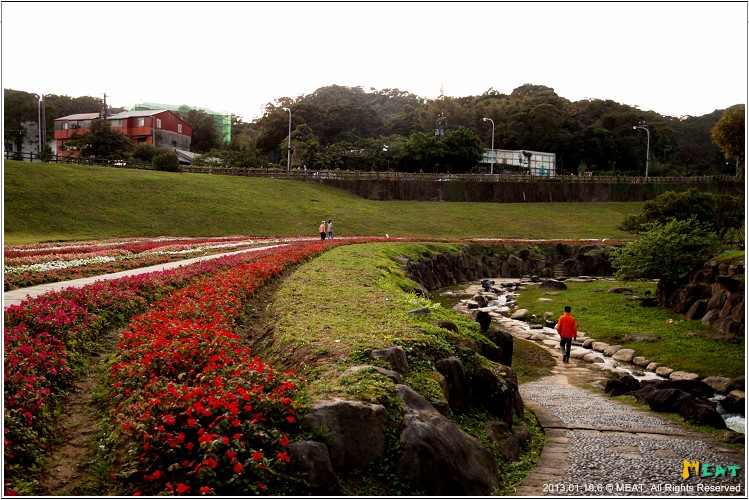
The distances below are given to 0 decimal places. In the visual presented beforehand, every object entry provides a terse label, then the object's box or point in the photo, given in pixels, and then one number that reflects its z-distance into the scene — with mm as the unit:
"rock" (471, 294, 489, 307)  32531
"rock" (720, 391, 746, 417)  15307
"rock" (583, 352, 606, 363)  21250
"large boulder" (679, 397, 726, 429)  14031
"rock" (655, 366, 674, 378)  19250
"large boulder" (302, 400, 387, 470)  8328
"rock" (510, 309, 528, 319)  29822
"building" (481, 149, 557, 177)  99750
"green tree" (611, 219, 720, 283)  30203
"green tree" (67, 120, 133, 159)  76500
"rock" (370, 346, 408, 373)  10812
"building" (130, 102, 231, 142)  115812
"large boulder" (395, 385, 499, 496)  8547
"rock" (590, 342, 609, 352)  22941
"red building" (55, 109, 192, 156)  90312
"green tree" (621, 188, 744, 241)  41094
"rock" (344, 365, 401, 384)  9961
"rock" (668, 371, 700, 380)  18547
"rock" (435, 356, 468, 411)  11483
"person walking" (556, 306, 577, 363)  21078
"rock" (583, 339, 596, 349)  23683
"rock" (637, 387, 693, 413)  15227
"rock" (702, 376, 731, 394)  17125
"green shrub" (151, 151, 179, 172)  68500
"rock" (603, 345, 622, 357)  22162
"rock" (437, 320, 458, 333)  14195
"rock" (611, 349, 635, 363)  21333
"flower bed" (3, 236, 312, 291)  18391
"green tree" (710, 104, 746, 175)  29719
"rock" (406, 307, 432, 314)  15094
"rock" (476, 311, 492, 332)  21094
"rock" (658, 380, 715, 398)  16734
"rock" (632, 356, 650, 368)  20469
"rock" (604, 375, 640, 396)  17061
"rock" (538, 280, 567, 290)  37469
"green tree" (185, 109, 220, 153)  106100
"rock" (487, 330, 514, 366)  17375
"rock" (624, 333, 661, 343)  23141
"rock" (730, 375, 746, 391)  16962
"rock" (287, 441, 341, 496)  7711
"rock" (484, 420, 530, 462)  11109
